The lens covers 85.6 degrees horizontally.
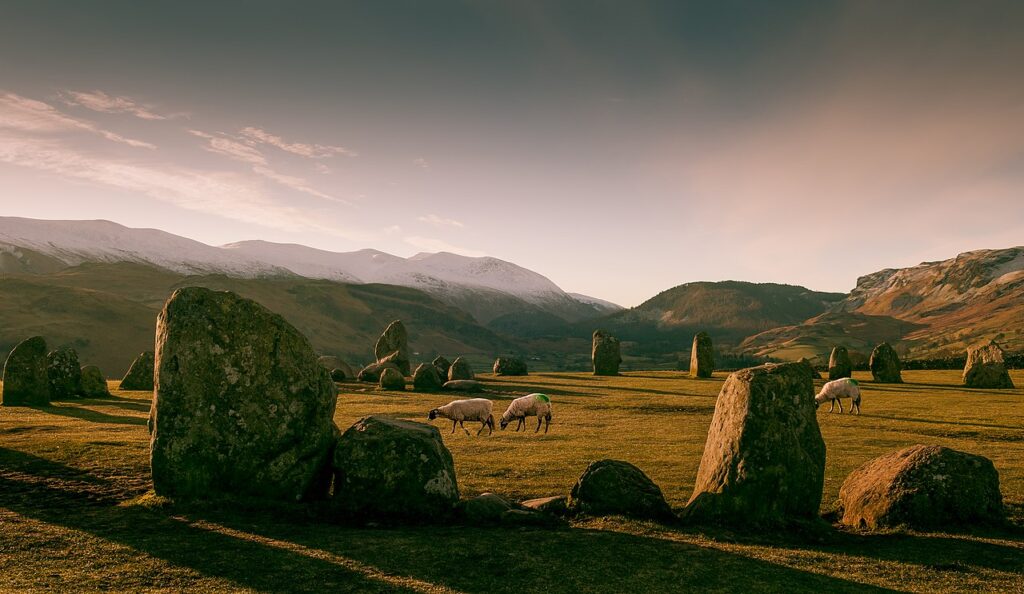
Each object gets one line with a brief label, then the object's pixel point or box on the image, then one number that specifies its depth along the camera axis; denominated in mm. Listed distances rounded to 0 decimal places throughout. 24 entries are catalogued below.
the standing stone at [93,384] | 33188
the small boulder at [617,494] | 12438
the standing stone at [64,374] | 31562
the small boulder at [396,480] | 12234
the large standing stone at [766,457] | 11867
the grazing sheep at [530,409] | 23453
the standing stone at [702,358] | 45969
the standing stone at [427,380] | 38750
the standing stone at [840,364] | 42875
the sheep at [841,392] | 26609
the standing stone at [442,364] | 52031
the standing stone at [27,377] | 27891
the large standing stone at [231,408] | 12523
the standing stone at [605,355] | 51438
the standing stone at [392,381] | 39656
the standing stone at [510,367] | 52125
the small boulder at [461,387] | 38844
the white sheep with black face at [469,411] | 22375
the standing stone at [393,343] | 55303
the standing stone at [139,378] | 38188
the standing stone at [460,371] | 43281
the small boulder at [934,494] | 11812
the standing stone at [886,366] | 40938
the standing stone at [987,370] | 36094
